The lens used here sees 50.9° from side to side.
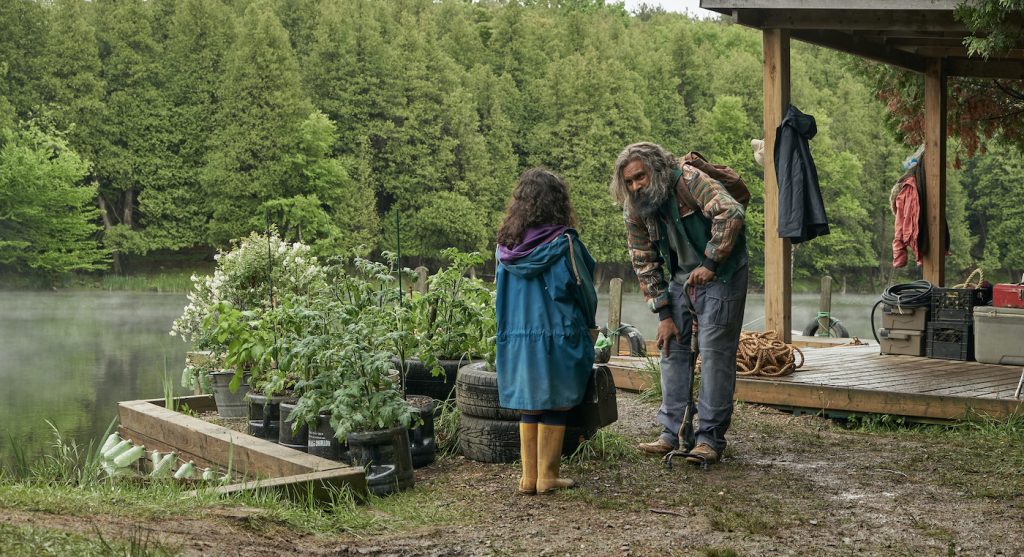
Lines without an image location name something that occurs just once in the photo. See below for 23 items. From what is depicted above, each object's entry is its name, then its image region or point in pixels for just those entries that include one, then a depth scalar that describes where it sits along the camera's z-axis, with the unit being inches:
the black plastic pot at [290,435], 230.2
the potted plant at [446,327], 253.1
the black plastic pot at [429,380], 255.3
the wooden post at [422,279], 704.4
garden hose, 368.8
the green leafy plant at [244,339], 250.8
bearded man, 206.8
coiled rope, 315.3
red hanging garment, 438.9
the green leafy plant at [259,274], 332.2
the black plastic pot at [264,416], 248.2
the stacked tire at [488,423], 225.1
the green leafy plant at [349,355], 205.6
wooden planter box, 190.9
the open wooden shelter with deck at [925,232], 284.8
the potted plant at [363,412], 203.9
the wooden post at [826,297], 714.8
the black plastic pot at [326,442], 216.2
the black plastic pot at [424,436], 228.5
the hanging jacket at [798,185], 325.1
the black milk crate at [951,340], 362.6
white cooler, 340.5
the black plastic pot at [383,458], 203.0
